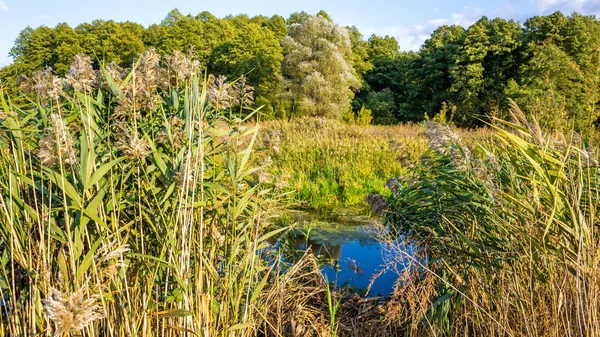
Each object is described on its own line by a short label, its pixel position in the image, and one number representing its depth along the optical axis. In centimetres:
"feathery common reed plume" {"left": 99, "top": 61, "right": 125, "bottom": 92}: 200
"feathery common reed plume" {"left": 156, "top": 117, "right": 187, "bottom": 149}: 183
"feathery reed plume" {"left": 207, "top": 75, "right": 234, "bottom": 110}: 203
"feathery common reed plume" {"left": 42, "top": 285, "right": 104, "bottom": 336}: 104
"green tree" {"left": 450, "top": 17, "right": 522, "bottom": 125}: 2459
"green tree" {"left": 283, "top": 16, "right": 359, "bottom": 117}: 2641
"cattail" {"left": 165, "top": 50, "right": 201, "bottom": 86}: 199
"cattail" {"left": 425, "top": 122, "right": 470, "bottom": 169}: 262
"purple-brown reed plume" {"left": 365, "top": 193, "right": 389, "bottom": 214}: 356
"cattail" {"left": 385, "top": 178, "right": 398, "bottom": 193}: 353
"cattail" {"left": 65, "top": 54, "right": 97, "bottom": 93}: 186
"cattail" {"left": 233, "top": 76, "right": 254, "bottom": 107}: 217
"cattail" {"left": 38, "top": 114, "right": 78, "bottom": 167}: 153
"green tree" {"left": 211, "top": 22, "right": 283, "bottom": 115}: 2994
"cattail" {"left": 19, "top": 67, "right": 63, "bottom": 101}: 182
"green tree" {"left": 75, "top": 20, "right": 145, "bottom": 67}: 3822
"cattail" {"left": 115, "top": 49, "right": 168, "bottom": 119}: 179
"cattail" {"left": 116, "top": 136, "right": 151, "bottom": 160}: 160
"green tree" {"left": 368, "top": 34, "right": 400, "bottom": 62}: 3917
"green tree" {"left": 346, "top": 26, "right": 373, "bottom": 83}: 3425
